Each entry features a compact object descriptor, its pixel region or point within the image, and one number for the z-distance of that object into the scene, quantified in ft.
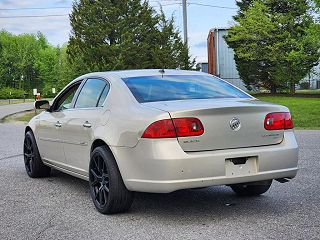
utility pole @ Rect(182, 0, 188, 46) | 98.48
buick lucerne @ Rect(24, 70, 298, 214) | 15.07
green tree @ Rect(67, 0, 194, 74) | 102.06
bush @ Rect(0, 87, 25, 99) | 270.46
